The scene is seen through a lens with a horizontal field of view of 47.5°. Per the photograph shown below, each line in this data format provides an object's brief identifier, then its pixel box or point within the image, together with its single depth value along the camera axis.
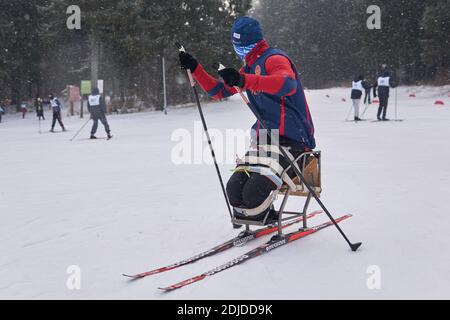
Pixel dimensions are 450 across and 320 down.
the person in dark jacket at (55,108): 19.53
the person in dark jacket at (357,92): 18.97
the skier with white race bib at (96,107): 15.82
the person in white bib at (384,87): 17.92
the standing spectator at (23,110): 34.59
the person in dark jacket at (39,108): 25.63
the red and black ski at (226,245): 3.74
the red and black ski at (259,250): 3.48
